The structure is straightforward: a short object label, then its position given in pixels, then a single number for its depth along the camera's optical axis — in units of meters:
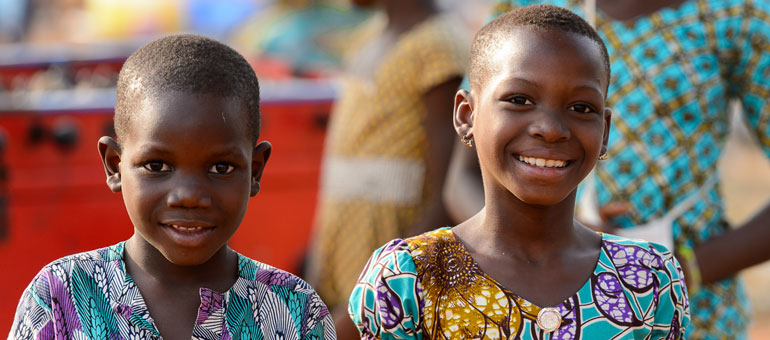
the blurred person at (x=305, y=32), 9.42
